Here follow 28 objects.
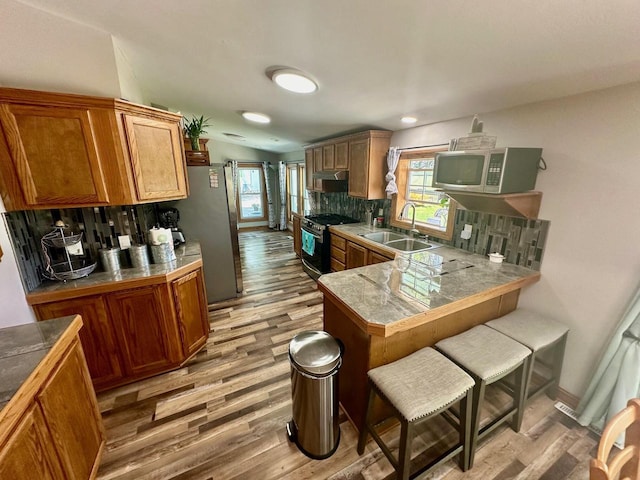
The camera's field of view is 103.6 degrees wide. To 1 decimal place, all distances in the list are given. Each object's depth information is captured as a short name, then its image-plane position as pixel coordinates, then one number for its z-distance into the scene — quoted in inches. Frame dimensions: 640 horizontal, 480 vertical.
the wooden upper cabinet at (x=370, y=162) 126.2
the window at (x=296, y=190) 259.9
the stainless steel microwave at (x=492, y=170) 66.2
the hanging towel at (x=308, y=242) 157.6
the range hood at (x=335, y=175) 148.5
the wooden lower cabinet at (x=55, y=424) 35.2
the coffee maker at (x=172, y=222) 108.9
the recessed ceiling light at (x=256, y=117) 129.6
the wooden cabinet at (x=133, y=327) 71.8
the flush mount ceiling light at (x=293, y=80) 76.7
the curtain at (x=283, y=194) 275.1
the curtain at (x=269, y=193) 284.4
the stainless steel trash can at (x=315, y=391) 55.0
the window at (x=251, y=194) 286.5
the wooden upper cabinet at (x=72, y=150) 61.8
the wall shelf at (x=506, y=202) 71.3
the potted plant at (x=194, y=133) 118.4
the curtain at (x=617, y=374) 58.3
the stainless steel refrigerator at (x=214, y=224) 117.3
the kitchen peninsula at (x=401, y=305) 55.9
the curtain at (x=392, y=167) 122.5
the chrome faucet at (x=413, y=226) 112.3
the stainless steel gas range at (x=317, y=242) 147.5
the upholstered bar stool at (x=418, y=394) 46.6
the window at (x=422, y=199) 109.2
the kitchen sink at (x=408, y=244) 115.0
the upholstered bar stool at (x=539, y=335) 64.6
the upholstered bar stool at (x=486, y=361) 55.1
